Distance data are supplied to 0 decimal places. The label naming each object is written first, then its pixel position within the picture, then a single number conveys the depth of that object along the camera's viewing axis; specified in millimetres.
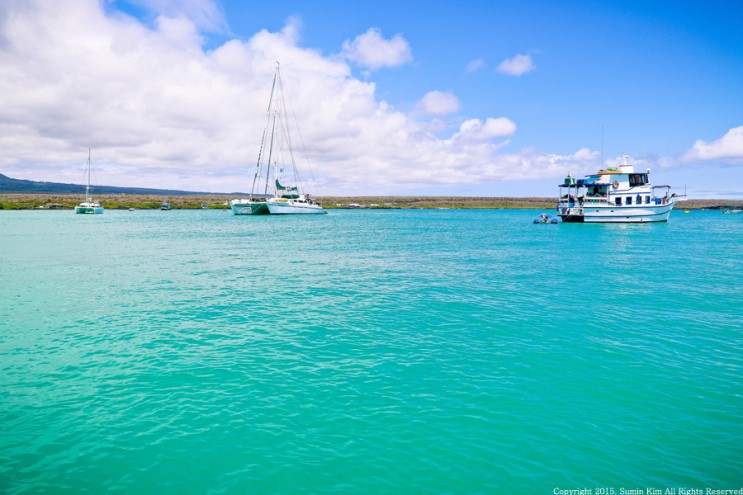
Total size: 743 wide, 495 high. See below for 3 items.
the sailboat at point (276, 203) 133000
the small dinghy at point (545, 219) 103825
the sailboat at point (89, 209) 138862
